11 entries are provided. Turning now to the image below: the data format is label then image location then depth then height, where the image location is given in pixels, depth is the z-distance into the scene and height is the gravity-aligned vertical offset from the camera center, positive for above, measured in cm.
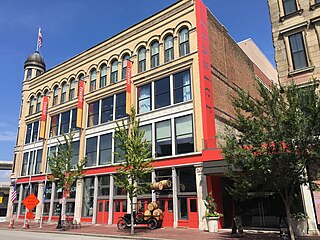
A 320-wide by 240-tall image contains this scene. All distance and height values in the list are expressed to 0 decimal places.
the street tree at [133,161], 1850 +257
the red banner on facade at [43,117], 3600 +1080
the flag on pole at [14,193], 3313 +131
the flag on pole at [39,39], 4117 +2345
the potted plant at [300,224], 1490 -142
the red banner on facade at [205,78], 2154 +973
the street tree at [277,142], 1137 +229
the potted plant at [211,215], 1800 -104
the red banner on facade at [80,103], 3119 +1090
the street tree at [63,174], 2419 +246
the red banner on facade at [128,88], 2659 +1065
